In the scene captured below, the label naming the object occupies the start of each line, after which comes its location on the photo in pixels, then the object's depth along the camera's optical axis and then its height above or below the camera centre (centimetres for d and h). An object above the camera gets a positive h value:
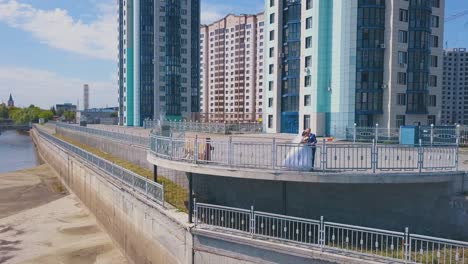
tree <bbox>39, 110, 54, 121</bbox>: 17025 +129
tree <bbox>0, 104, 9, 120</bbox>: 19532 +279
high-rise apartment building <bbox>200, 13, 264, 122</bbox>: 11356 +1698
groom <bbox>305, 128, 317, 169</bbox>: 1109 -62
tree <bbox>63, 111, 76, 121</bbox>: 16025 +87
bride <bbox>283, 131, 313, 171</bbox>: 1082 -109
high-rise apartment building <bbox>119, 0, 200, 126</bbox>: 8119 +1323
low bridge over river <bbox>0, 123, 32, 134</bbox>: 16762 -399
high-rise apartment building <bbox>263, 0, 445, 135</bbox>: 4116 +656
